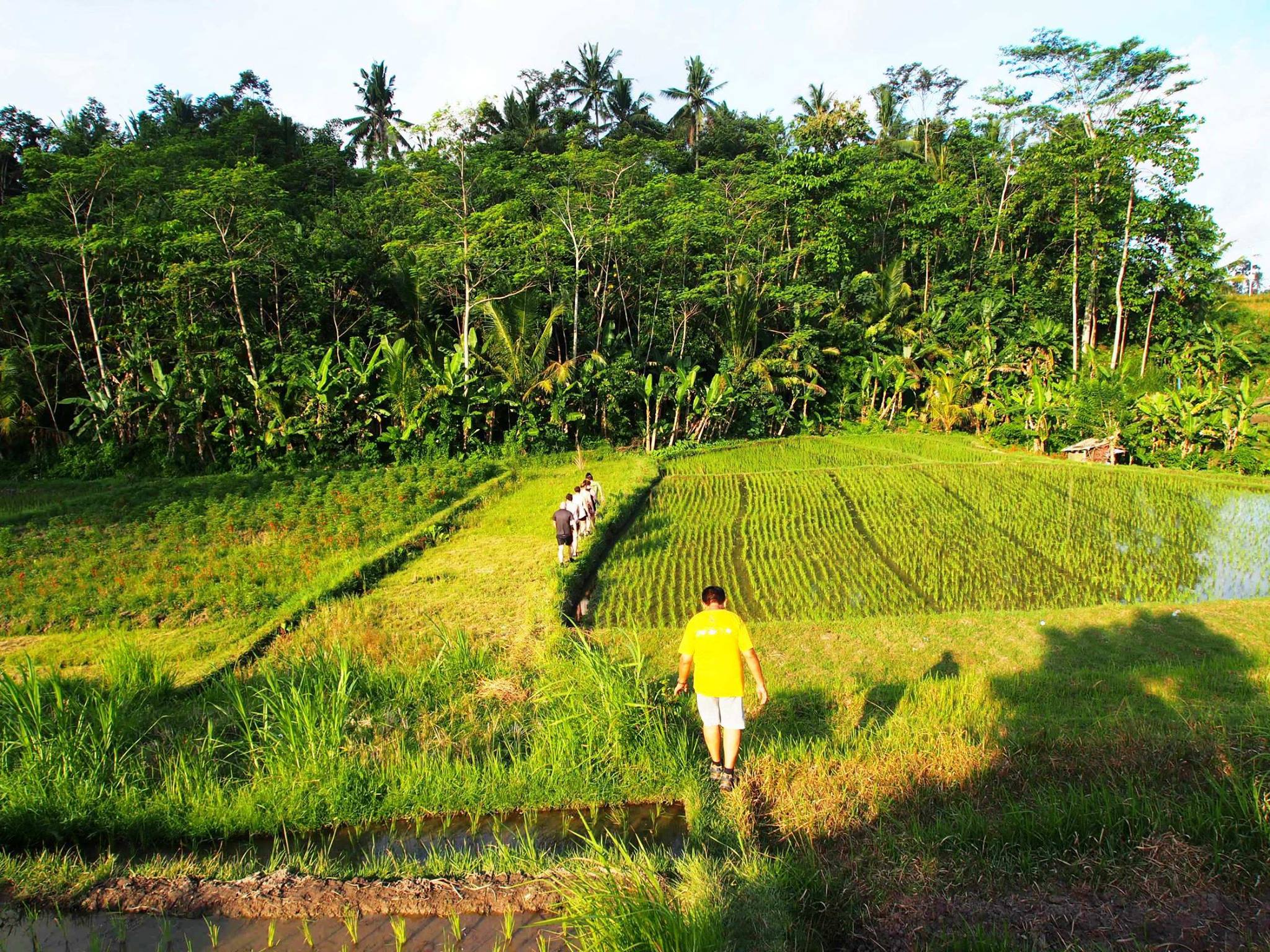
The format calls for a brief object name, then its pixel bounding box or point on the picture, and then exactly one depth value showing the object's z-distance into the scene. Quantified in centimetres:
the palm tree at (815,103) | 2897
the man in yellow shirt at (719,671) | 405
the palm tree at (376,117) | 3488
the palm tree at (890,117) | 3353
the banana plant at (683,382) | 1853
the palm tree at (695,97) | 3519
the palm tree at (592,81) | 3525
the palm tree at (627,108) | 3494
